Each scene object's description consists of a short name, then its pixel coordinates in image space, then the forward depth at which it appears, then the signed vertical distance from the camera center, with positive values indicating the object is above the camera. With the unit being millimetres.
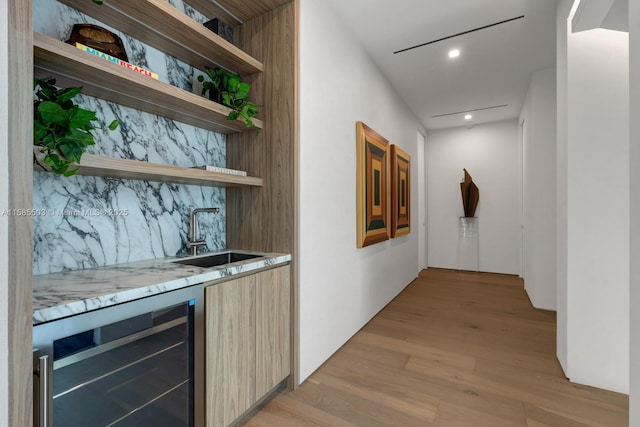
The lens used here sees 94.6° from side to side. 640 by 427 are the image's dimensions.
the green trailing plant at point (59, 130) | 927 +264
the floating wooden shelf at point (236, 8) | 1789 +1283
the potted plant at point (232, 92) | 1657 +678
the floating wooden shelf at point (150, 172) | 1112 +176
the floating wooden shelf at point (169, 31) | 1302 +905
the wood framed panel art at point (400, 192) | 3506 +256
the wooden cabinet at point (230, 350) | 1321 -663
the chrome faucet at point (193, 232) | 1751 -123
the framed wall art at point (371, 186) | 2650 +253
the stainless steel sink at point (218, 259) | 1720 -291
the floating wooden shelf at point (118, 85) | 1017 +541
